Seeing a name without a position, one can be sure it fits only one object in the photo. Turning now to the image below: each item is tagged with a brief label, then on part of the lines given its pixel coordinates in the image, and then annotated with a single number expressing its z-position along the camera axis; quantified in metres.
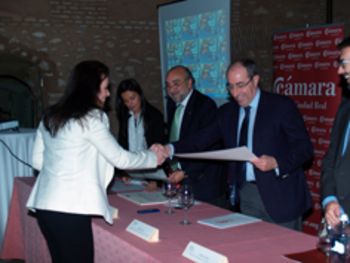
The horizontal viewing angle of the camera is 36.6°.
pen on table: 3.12
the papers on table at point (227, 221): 2.75
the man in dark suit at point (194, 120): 3.85
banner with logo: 4.49
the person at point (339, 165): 2.41
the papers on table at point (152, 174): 3.48
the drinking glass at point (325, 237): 1.95
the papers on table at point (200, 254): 2.05
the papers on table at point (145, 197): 3.35
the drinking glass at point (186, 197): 2.80
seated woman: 4.23
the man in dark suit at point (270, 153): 3.08
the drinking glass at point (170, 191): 2.93
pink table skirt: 2.30
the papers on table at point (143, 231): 2.48
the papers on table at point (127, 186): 3.87
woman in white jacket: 2.62
